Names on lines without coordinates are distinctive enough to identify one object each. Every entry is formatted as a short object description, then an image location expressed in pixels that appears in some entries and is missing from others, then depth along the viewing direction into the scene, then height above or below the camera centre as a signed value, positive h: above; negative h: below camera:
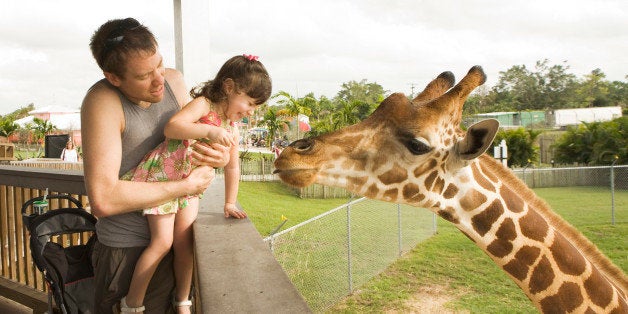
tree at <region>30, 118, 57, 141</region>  30.45 +2.19
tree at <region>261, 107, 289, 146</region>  21.81 +1.50
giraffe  1.89 -0.12
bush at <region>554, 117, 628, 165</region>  18.31 +0.16
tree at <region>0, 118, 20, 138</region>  30.61 +2.25
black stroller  2.29 -0.46
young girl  1.86 +0.00
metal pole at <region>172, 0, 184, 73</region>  3.28 +0.82
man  1.59 +0.04
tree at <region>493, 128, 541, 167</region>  19.74 +0.09
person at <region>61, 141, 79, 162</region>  12.09 +0.19
